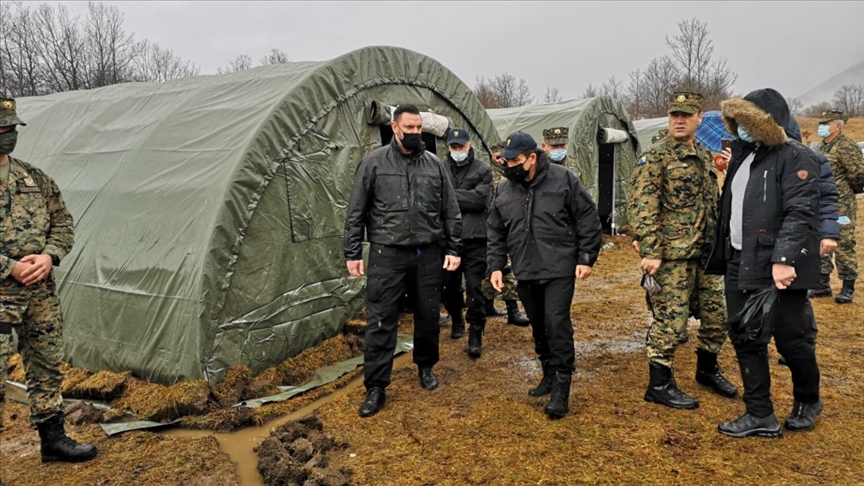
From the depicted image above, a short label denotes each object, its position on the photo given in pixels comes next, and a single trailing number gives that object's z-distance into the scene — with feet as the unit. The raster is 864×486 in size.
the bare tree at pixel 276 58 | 163.32
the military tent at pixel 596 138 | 35.68
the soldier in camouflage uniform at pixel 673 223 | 11.85
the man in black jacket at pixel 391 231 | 12.88
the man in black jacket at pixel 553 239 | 11.91
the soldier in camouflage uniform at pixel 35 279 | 10.03
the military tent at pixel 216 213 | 14.24
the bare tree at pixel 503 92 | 160.87
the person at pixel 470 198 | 17.24
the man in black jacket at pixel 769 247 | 9.68
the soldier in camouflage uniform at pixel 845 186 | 20.46
